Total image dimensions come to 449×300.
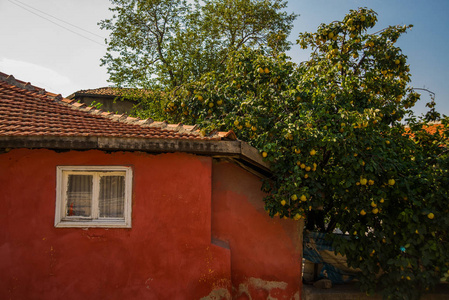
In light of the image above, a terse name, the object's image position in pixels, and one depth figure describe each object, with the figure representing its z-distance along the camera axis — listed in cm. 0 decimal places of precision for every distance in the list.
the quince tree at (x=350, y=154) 586
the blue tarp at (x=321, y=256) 679
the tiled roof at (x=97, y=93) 2360
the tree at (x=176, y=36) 1762
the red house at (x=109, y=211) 552
